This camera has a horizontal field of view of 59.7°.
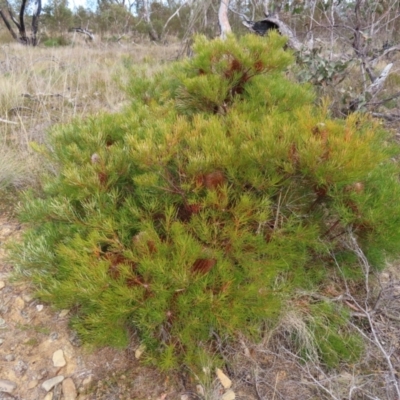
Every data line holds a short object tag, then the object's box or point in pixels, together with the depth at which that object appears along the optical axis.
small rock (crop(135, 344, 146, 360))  1.33
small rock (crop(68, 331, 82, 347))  1.36
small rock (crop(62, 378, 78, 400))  1.21
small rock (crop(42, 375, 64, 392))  1.23
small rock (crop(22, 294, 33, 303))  1.53
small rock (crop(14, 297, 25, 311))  1.50
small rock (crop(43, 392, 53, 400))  1.21
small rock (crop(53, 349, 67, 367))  1.30
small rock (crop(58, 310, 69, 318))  1.46
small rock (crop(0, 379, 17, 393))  1.21
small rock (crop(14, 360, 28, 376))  1.27
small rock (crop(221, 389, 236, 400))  1.23
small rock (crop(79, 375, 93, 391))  1.24
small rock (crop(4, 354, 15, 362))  1.31
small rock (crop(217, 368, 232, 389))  1.27
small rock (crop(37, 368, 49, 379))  1.26
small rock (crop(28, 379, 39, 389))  1.23
